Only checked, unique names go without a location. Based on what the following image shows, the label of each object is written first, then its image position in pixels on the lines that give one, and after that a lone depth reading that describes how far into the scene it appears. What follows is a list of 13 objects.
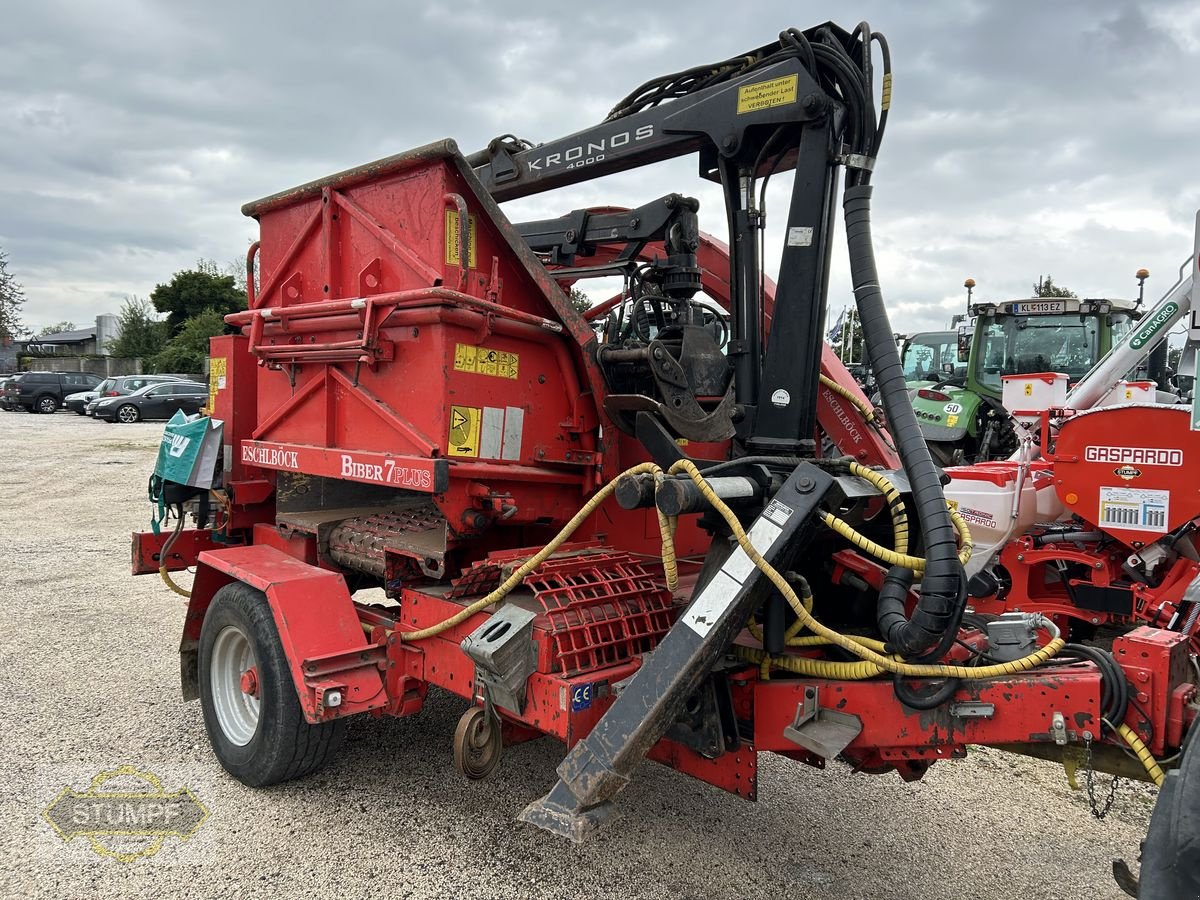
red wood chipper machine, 2.66
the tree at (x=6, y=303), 42.62
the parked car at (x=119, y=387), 26.14
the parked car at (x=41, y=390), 29.36
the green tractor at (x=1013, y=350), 8.91
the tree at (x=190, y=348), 42.84
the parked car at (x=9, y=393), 29.50
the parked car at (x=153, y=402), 25.42
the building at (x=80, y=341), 67.59
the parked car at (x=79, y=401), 28.16
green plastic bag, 4.60
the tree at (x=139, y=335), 48.69
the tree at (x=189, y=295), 49.84
